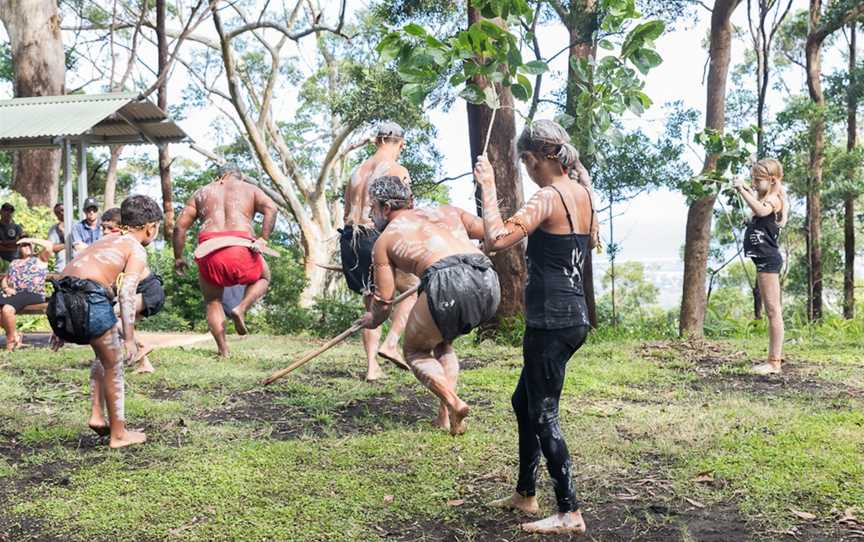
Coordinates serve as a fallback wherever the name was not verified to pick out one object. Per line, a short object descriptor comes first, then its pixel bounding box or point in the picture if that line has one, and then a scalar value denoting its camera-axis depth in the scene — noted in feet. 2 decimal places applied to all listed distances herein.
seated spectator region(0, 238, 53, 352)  28.43
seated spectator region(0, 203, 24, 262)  36.47
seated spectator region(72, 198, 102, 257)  29.84
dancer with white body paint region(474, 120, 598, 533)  10.62
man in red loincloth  23.58
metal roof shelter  29.45
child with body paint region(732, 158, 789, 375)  21.33
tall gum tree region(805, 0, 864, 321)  46.55
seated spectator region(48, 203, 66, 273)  32.77
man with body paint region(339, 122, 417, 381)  20.22
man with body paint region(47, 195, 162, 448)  14.30
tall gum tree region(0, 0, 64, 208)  47.34
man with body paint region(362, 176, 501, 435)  14.28
